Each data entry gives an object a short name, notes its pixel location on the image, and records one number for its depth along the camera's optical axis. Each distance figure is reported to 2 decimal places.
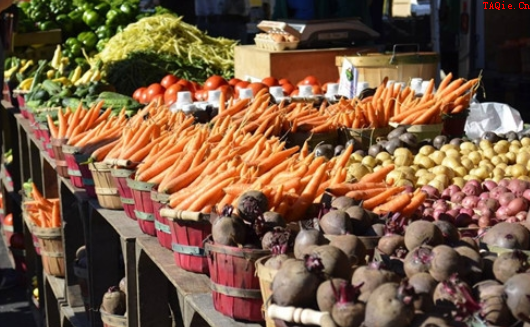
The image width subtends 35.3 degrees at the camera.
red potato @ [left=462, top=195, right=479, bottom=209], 2.88
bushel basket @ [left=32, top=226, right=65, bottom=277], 4.87
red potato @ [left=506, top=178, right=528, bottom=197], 2.90
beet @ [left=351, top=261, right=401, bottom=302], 1.77
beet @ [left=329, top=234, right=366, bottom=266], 2.01
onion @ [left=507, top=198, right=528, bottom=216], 2.73
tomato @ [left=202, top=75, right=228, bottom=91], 5.29
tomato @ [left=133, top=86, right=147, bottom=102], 5.47
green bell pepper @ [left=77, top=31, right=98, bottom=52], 8.48
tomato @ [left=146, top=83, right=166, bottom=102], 5.33
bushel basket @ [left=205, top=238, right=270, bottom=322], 2.14
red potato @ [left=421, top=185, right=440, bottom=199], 3.03
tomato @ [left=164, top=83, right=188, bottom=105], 5.15
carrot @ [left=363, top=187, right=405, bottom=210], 2.61
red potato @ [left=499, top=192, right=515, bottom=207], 2.80
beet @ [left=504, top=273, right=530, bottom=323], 1.71
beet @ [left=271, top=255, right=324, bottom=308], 1.81
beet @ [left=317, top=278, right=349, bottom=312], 1.76
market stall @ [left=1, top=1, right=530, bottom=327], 1.85
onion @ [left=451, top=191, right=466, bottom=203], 2.98
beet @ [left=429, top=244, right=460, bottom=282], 1.84
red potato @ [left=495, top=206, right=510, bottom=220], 2.71
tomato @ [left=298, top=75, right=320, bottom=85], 5.14
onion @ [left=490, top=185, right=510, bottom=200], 2.90
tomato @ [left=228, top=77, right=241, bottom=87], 5.27
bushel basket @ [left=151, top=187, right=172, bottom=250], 2.77
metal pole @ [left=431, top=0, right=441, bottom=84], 8.16
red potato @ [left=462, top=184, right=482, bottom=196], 3.04
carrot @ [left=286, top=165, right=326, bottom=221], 2.52
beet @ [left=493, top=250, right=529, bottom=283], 1.87
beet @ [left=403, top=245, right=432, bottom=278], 1.87
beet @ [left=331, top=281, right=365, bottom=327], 1.70
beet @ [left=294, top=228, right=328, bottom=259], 2.02
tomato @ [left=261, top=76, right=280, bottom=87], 5.22
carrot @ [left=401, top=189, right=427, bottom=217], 2.57
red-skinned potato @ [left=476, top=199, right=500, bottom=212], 2.78
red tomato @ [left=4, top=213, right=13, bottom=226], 6.66
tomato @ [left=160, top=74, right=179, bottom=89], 5.57
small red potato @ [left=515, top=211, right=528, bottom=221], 2.64
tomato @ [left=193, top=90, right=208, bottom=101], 5.06
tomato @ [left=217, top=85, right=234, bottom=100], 4.88
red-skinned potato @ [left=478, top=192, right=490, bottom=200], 2.92
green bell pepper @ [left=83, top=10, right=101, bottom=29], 8.67
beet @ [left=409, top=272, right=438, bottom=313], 1.73
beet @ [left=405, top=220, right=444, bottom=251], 2.01
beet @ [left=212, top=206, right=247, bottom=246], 2.17
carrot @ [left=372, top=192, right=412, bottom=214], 2.55
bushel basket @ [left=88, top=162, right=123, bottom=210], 3.46
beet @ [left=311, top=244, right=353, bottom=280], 1.87
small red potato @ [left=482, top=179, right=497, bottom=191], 3.10
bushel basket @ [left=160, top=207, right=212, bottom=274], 2.50
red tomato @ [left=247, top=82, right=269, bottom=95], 4.81
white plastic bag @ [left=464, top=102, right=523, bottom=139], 5.06
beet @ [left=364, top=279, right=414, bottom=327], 1.64
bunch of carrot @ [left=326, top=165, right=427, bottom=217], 2.57
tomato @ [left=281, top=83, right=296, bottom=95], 4.99
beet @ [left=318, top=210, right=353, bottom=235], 2.16
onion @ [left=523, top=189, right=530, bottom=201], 2.85
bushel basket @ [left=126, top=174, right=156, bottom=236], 2.99
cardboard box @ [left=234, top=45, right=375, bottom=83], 5.68
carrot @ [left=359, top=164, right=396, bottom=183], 2.86
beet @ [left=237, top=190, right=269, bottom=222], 2.26
